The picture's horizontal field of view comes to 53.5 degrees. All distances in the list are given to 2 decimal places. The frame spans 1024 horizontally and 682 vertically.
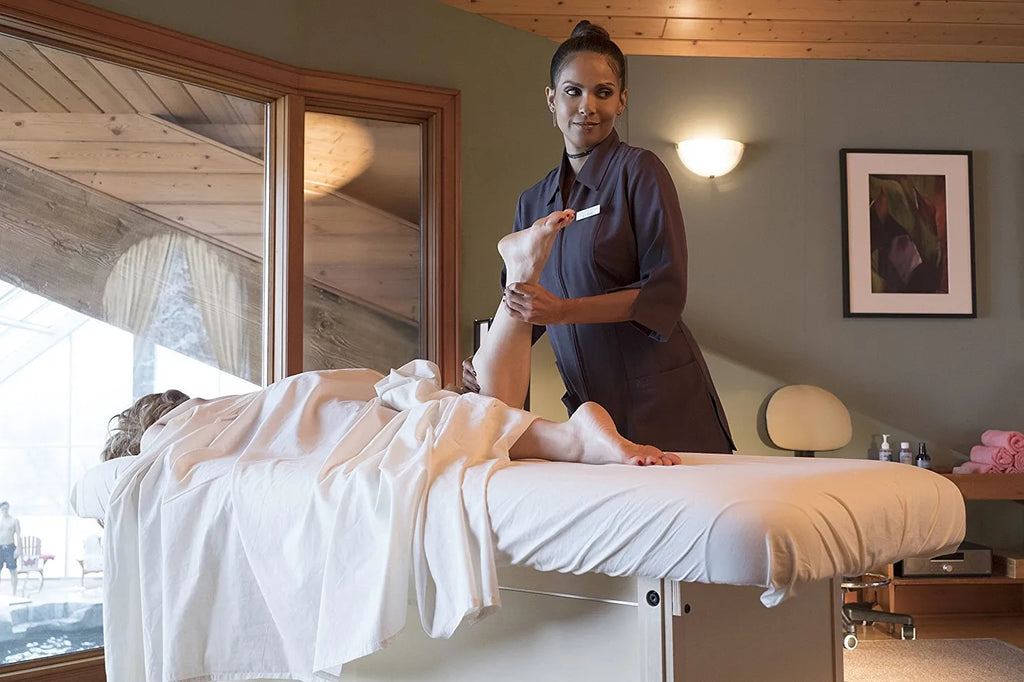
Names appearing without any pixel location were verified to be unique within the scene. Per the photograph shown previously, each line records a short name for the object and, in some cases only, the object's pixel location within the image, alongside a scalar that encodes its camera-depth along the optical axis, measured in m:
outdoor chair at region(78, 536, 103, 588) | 3.00
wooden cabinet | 3.87
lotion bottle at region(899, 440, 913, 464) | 4.08
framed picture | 4.31
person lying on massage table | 1.57
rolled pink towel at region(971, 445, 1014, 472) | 3.96
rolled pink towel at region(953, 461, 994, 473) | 3.97
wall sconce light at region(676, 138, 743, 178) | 4.24
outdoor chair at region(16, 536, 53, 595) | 2.89
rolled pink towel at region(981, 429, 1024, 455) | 3.97
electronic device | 3.91
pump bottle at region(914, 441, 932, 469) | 4.03
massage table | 1.11
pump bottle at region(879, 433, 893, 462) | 4.11
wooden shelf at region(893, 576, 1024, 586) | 3.90
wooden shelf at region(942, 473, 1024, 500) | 3.86
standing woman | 1.88
